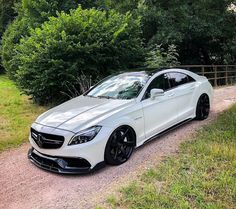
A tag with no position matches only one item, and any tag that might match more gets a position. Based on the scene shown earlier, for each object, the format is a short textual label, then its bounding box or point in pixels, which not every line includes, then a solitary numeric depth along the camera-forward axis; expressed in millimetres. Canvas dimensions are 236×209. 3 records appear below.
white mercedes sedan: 2879
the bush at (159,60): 6820
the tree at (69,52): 5709
